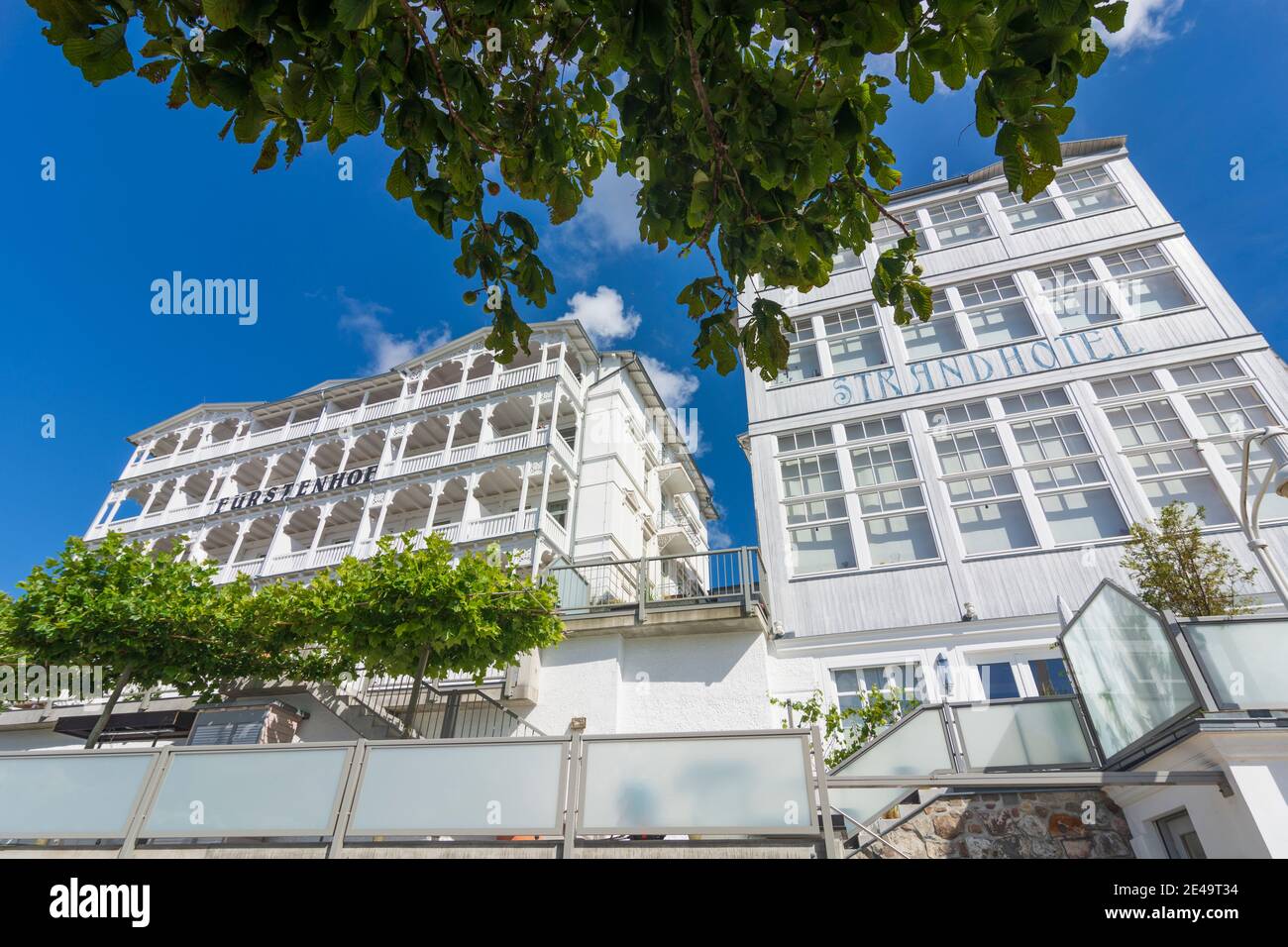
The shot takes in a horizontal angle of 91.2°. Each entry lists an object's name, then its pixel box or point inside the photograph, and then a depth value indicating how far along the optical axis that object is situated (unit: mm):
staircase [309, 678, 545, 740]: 10719
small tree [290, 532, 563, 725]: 9070
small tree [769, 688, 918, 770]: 9094
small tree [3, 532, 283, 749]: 10844
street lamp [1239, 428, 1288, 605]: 5938
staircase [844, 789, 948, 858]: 6500
